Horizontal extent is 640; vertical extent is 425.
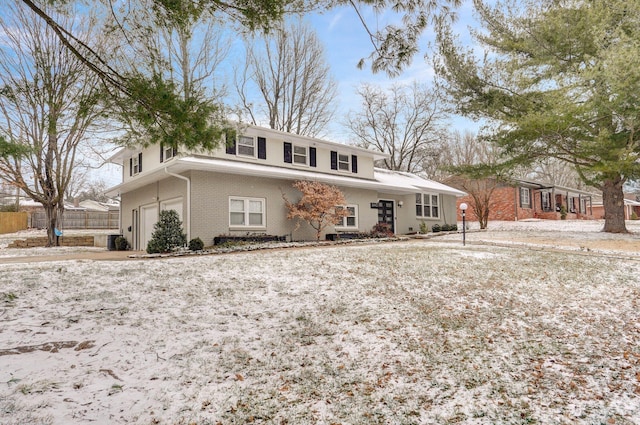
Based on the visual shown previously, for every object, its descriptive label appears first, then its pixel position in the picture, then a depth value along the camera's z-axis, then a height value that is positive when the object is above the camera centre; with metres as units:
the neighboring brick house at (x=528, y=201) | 26.90 +1.49
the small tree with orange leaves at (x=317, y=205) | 13.58 +0.73
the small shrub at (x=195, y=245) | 11.17 -0.57
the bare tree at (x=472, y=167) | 16.62 +2.62
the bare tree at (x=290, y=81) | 22.66 +9.04
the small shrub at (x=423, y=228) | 18.80 -0.31
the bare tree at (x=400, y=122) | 28.66 +7.97
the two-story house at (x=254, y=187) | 12.06 +1.49
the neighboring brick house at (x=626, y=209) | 37.36 +1.12
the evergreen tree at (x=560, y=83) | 12.14 +4.96
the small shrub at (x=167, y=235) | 10.77 -0.25
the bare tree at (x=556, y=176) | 40.56 +5.01
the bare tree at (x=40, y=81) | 13.09 +5.21
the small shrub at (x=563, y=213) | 29.30 +0.54
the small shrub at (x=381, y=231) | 16.25 -0.37
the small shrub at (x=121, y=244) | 15.57 -0.70
